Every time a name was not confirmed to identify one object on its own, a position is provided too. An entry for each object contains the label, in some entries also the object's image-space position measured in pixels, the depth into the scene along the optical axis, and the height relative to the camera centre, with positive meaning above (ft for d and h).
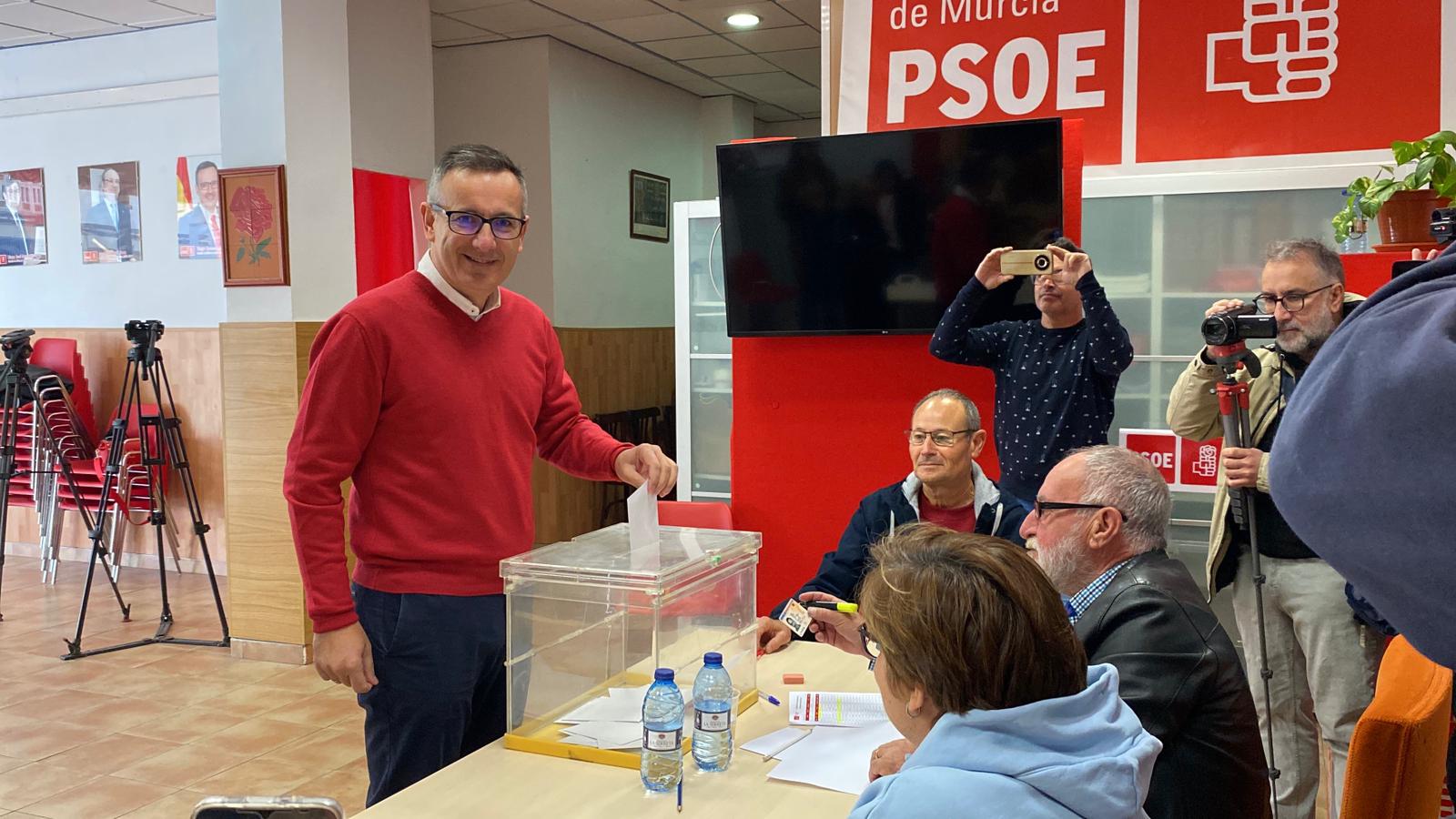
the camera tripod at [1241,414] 9.09 -0.66
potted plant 10.48 +1.36
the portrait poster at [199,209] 22.34 +2.73
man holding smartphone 10.01 -0.31
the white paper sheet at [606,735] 6.33 -2.29
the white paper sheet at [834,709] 6.83 -2.33
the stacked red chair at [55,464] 21.52 -2.32
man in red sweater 6.97 -0.95
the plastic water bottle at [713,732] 6.05 -2.15
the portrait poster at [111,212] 23.32 +2.83
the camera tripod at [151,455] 17.87 -1.96
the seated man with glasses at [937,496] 9.60 -1.41
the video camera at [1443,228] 8.39 +0.81
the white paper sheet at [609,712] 6.64 -2.26
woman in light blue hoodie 3.71 -1.29
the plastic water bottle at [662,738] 5.74 -2.07
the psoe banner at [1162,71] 12.57 +3.19
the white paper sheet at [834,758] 5.93 -2.36
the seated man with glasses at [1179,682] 5.34 -1.68
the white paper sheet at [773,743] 6.37 -2.36
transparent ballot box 6.48 -1.85
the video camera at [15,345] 19.61 +0.00
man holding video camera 9.38 -2.17
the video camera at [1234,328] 9.02 +0.06
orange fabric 4.54 -1.75
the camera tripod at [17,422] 19.33 -1.42
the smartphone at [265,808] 5.19 -2.18
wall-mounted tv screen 11.60 +1.29
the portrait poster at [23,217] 24.57 +2.86
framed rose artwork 16.79 +1.78
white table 5.58 -2.37
